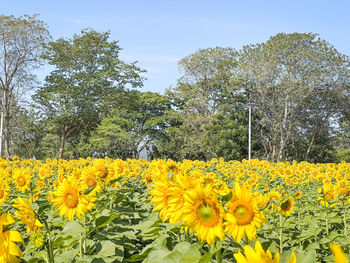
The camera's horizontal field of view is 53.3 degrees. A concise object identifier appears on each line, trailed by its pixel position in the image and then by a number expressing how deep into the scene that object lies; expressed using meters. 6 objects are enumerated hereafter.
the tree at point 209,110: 25.48
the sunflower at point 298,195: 3.78
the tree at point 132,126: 25.95
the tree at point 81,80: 26.09
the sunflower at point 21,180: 3.23
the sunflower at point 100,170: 2.61
